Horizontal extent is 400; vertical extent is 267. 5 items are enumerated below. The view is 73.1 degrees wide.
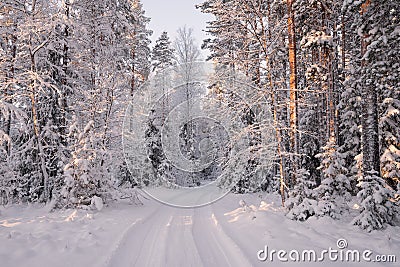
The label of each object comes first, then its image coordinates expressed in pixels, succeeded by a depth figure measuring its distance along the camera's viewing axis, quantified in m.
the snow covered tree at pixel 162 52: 33.03
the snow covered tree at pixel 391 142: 12.09
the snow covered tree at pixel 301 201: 9.76
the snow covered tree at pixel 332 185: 9.73
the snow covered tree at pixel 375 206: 8.45
